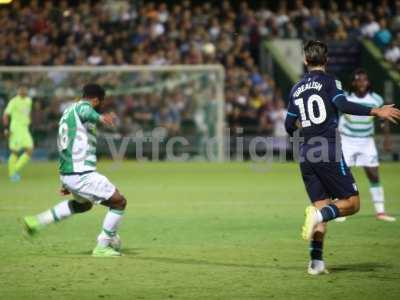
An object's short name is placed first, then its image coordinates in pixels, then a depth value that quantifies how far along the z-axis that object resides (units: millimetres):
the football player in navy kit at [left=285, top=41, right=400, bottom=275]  9062
